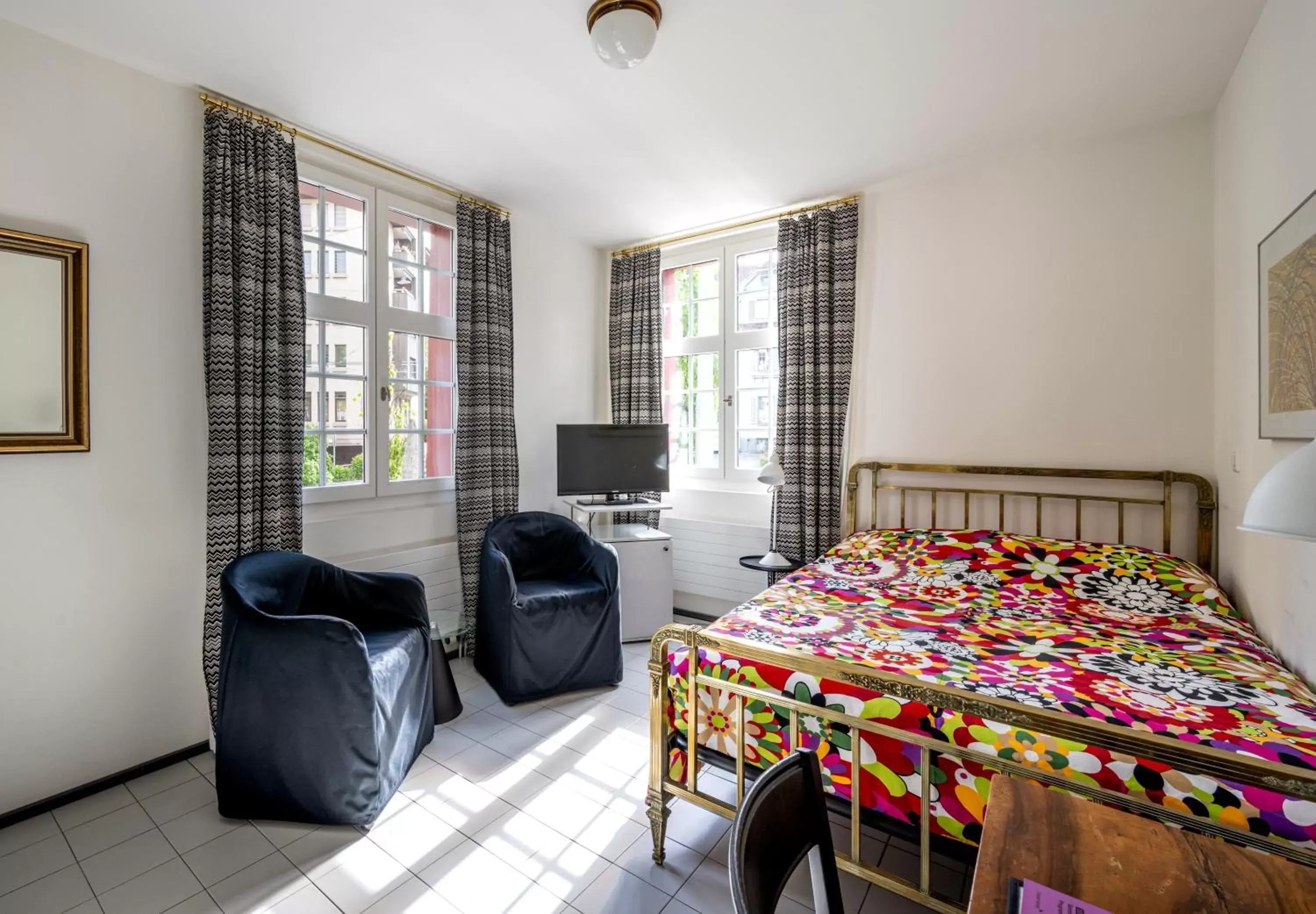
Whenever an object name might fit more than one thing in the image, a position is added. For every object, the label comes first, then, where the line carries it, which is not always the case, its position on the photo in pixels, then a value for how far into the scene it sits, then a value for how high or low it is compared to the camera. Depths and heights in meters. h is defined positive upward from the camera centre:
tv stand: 3.83 -0.33
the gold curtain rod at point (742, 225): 3.41 +1.49
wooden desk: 0.78 -0.60
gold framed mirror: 1.95 +0.38
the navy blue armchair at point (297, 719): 1.92 -0.88
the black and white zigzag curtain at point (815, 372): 3.40 +0.47
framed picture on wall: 1.55 +0.36
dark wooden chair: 0.77 -0.56
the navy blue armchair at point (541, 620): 2.80 -0.83
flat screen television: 3.78 -0.04
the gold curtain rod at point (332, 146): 2.39 +1.48
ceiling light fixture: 1.85 +1.37
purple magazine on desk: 0.76 -0.59
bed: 1.20 -0.63
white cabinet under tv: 3.55 -0.79
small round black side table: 3.20 -0.64
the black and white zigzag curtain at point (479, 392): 3.36 +0.36
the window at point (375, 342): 2.85 +0.60
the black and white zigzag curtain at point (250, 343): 2.36 +0.47
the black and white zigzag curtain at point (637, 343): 4.16 +0.79
